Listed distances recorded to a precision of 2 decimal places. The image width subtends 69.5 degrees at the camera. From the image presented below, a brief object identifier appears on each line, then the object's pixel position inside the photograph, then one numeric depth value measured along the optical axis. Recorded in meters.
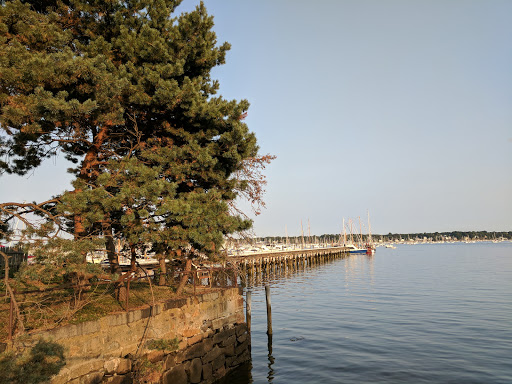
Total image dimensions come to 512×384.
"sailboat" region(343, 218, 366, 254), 104.75
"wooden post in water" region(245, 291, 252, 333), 15.96
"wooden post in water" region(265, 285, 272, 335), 17.94
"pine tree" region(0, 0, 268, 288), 8.59
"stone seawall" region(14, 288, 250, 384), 7.75
